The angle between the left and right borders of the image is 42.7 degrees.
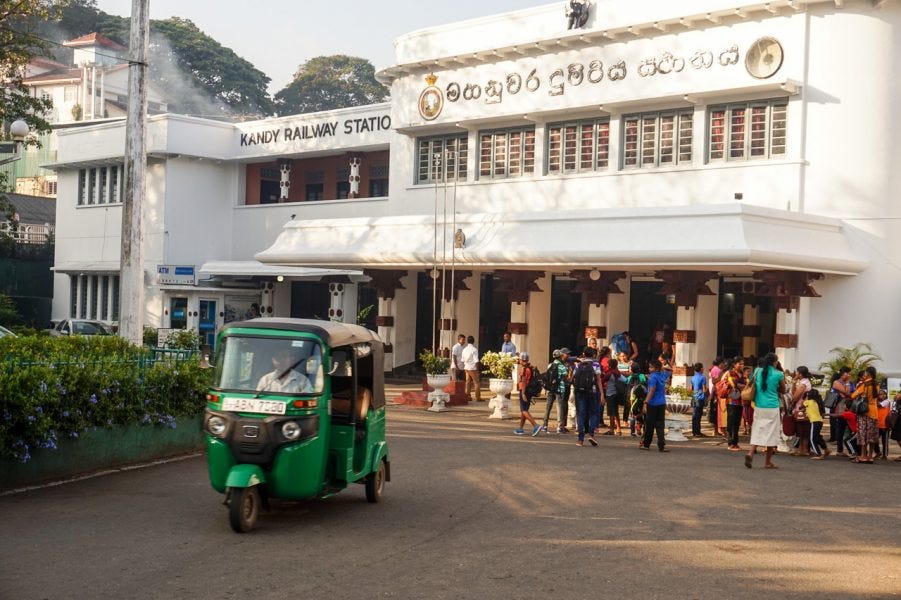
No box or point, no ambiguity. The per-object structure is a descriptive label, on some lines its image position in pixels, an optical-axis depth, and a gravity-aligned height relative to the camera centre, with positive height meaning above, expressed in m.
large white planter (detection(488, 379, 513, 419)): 23.30 -1.58
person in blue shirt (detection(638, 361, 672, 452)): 18.20 -1.26
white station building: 23.86 +3.41
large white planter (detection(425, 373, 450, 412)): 24.97 -1.64
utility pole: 17.06 +1.89
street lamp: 22.05 +3.33
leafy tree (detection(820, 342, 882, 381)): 22.55 -0.51
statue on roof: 27.30 +7.36
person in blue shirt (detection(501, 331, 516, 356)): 26.50 -0.60
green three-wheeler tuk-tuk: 10.98 -1.01
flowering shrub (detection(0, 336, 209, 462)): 12.87 -1.03
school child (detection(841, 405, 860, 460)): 18.17 -1.61
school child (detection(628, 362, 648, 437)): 20.00 -1.24
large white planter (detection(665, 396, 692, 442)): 20.41 -1.64
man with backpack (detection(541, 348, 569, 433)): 19.88 -0.99
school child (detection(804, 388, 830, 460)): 18.41 -1.40
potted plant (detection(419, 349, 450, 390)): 25.11 -1.15
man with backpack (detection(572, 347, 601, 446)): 18.69 -1.13
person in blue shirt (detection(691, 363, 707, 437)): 20.95 -1.28
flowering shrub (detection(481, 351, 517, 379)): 23.52 -0.88
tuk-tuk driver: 11.23 -0.65
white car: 36.03 -0.68
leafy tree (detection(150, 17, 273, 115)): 76.06 +16.29
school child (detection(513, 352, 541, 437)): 20.33 -1.34
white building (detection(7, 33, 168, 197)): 61.50 +12.24
